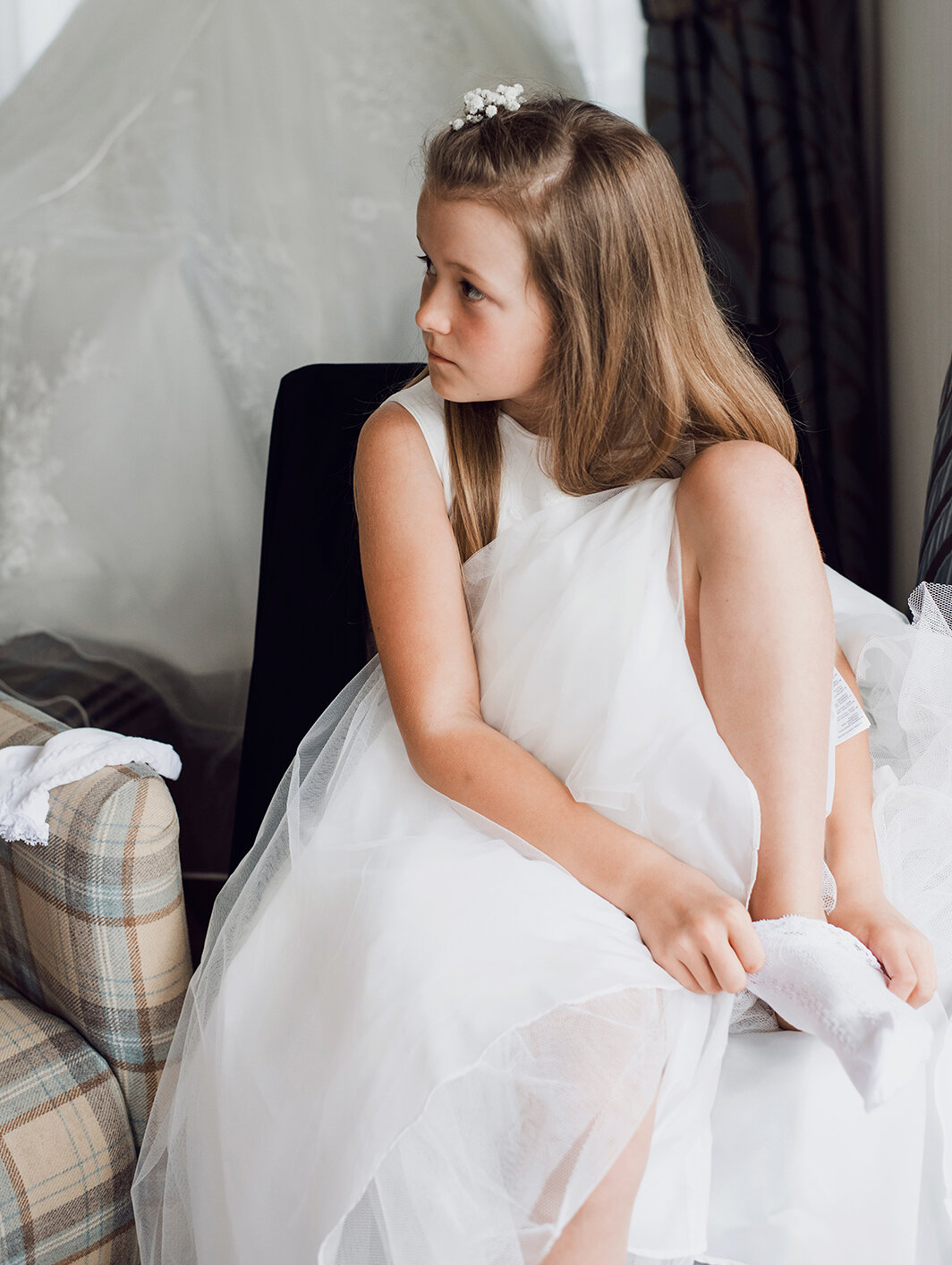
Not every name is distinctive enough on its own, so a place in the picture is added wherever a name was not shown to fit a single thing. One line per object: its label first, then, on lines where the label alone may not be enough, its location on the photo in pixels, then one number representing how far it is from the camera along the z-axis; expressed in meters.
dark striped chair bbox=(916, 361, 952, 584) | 1.07
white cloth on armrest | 0.96
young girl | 0.67
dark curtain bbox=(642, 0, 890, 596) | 1.51
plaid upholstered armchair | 0.89
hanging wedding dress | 1.59
